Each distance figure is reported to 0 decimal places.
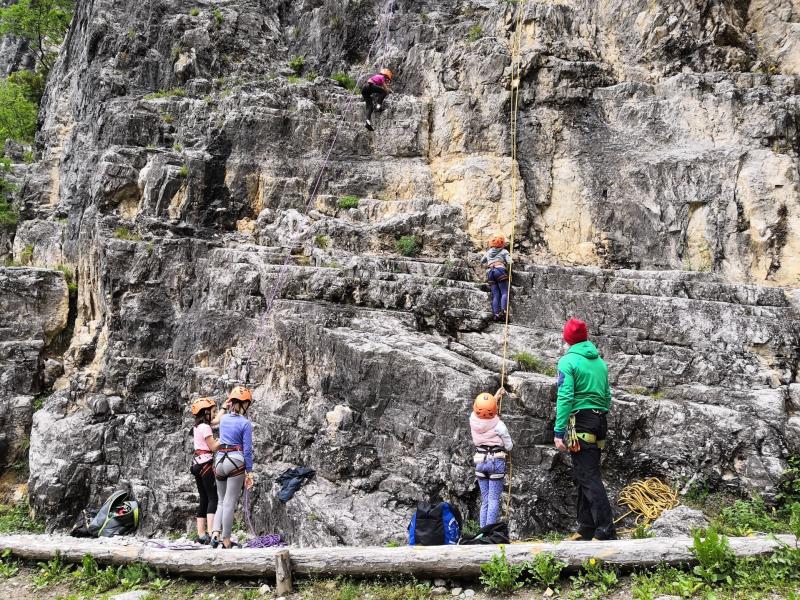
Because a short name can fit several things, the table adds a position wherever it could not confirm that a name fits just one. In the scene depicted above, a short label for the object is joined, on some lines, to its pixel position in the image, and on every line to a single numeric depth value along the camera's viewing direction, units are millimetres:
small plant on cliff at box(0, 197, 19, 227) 17438
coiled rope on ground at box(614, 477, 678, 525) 6860
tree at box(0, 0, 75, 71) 25766
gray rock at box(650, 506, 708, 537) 5938
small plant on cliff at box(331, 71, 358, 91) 15633
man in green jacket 5621
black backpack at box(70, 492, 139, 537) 7340
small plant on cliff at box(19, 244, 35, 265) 15109
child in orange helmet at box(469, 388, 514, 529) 6445
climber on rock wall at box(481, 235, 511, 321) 9516
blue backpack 5789
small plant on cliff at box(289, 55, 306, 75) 16781
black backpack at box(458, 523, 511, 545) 5559
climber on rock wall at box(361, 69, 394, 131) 13883
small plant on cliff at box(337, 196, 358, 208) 13039
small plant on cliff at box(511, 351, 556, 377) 8391
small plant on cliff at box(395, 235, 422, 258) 11680
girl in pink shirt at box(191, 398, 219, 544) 6984
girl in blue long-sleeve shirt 6520
